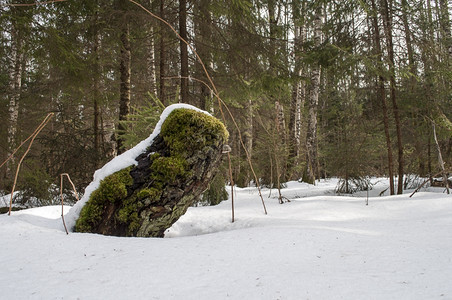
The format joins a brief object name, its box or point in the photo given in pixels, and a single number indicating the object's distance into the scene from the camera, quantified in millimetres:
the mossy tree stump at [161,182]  2613
